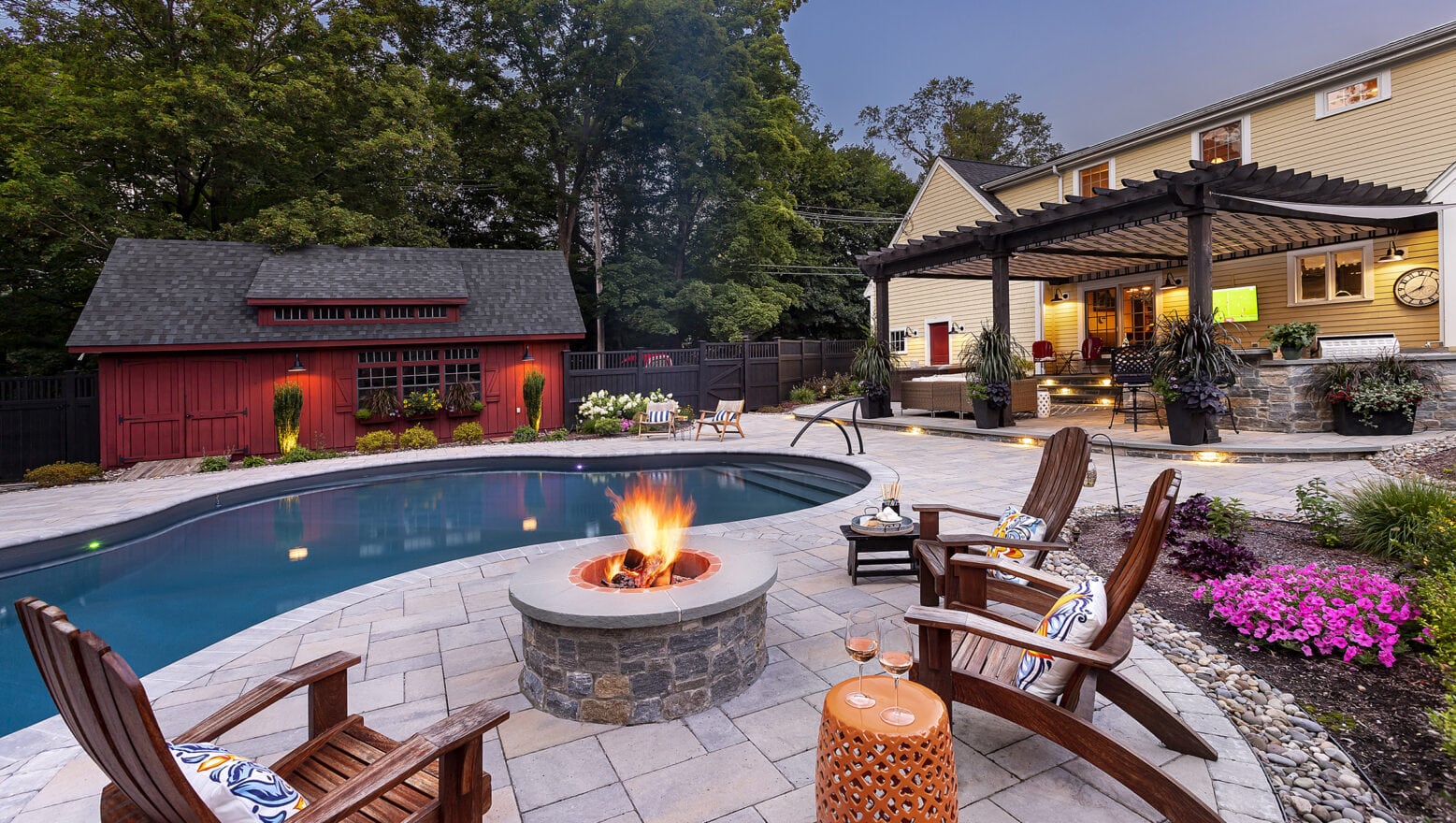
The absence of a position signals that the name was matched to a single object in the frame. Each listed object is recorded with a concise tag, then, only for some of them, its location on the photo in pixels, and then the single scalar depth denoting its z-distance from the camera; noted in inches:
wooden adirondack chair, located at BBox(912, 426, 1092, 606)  137.3
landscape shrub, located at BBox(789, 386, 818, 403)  713.6
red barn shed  439.5
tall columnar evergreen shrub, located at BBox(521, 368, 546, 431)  541.3
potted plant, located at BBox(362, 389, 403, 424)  501.0
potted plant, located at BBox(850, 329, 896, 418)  520.7
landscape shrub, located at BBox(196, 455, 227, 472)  413.7
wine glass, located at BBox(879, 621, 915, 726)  69.8
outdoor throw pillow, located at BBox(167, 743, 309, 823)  54.4
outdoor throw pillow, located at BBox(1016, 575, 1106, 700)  84.0
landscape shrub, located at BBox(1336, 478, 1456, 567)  142.4
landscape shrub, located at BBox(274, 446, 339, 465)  435.8
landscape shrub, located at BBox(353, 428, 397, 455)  470.3
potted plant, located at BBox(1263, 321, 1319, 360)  367.6
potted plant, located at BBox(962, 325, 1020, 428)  423.8
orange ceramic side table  66.4
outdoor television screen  490.0
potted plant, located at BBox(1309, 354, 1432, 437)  324.8
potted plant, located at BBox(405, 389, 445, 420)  505.4
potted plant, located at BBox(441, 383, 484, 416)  520.1
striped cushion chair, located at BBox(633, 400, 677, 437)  514.9
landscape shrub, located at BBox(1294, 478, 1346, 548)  172.9
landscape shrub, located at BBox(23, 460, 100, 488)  380.8
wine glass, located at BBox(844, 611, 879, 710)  73.0
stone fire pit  105.7
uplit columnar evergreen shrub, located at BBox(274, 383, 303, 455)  456.8
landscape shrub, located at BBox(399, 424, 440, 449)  484.7
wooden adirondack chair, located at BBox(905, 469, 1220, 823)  76.4
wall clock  410.9
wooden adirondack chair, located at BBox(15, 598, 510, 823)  48.9
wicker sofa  473.4
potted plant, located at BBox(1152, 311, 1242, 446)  323.3
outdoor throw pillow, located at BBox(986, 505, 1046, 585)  141.5
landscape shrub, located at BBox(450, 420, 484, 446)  503.8
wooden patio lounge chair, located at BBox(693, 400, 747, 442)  486.0
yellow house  354.3
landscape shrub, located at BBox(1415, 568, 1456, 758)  86.0
